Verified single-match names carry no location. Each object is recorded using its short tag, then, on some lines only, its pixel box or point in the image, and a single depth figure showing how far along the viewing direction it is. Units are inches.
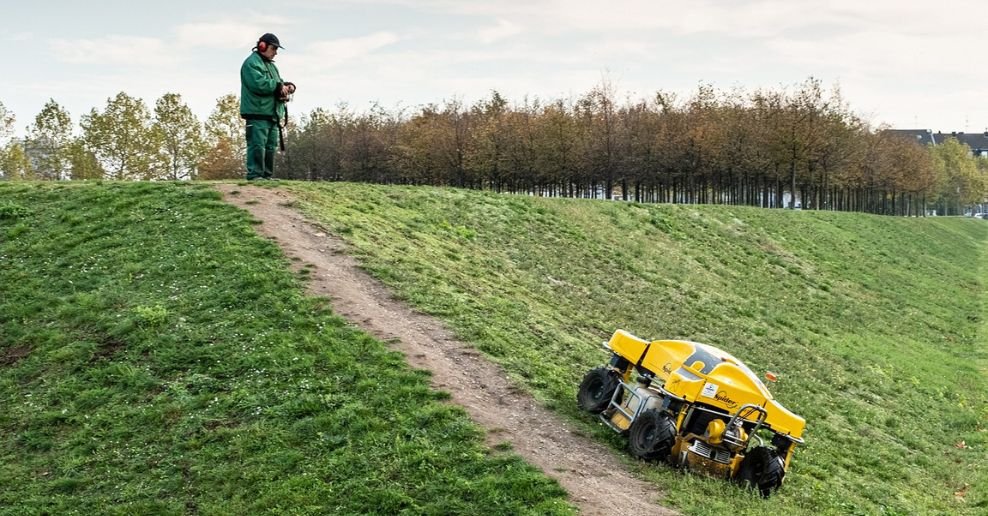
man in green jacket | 719.1
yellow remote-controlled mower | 413.7
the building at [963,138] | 7217.5
